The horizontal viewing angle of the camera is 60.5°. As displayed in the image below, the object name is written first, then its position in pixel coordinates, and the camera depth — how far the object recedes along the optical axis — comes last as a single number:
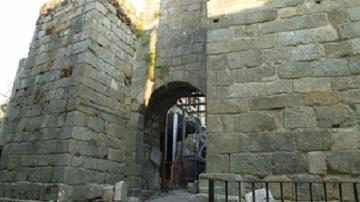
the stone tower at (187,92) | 3.14
